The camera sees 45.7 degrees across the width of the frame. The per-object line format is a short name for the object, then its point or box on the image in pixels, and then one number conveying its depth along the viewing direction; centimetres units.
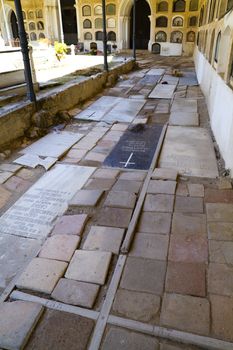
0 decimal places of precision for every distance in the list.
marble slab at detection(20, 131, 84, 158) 500
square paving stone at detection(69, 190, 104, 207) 351
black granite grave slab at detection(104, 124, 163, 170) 464
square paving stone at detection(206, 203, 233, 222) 314
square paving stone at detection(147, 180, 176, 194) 373
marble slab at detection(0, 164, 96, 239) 313
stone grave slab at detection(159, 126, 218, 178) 438
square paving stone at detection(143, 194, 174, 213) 338
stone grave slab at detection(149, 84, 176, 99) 924
